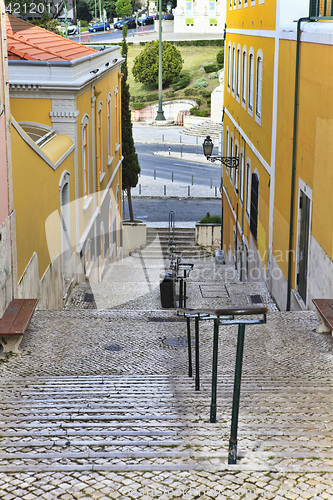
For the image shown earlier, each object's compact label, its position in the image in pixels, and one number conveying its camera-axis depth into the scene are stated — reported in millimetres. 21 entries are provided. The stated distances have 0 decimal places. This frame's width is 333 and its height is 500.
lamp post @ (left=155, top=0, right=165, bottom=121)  56375
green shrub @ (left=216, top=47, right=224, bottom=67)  65212
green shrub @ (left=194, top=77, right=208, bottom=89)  61625
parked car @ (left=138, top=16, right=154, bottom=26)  91375
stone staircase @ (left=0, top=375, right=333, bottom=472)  4566
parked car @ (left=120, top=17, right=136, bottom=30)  90531
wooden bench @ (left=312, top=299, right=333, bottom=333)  8680
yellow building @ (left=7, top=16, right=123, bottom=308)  11719
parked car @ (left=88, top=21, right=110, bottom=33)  86938
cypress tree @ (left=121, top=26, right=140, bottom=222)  28453
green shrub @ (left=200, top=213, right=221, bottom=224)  27497
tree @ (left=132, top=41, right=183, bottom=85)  63250
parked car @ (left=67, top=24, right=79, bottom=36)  78619
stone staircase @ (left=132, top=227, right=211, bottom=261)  26188
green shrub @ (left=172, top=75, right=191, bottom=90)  63469
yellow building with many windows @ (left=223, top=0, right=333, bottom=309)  10125
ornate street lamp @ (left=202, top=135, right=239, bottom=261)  19203
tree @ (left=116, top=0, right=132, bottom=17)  92125
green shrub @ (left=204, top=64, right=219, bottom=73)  64688
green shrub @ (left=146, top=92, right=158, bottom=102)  61688
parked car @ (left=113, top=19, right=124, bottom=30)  89688
